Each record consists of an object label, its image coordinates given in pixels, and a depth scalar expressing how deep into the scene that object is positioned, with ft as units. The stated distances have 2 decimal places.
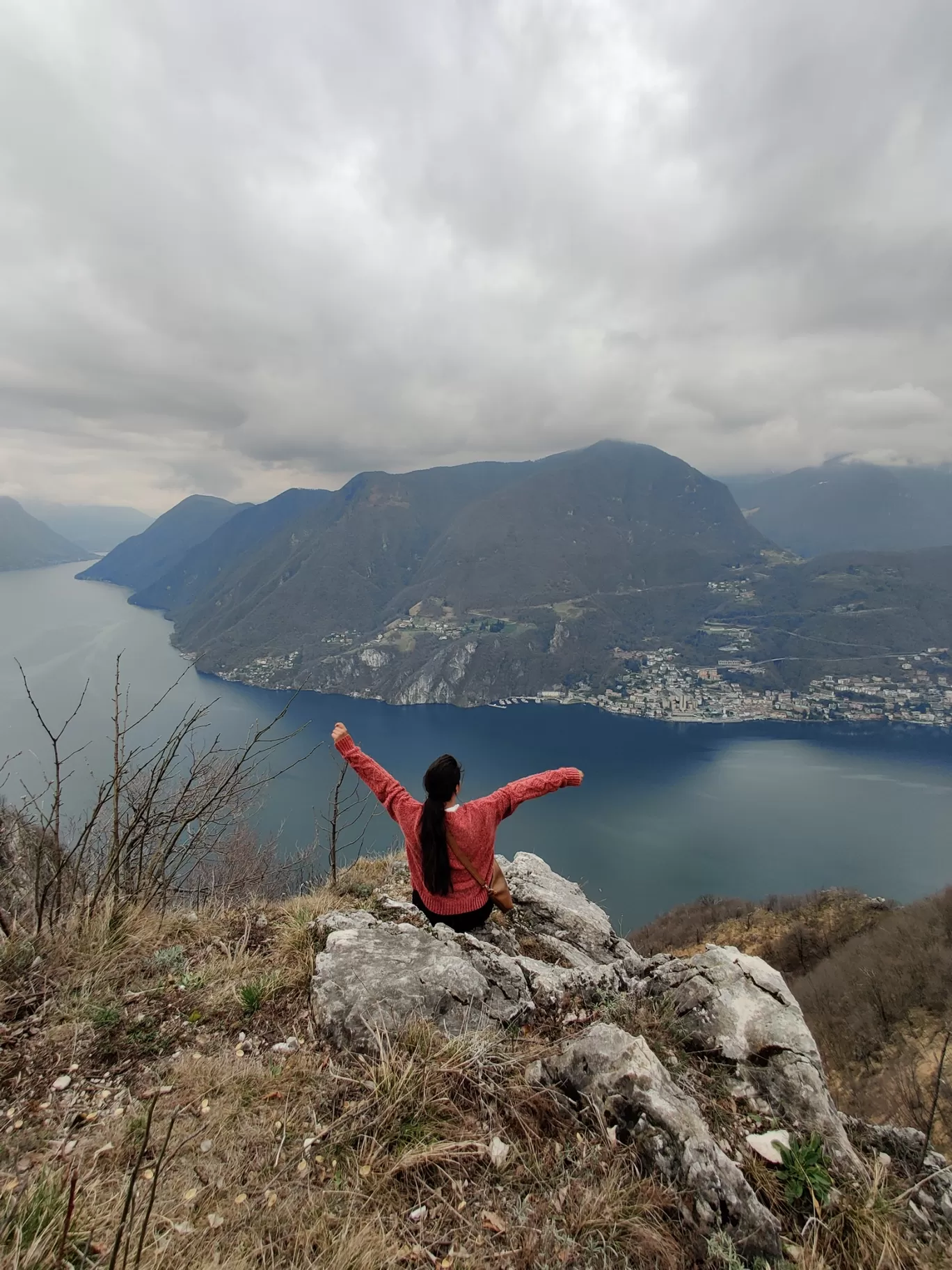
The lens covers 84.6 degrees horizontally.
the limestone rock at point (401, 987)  8.38
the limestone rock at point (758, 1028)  7.70
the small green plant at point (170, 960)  9.95
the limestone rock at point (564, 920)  14.43
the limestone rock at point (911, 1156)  6.61
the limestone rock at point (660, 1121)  5.84
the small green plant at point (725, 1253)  5.36
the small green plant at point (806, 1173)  6.11
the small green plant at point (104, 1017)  8.38
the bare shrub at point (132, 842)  10.92
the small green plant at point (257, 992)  9.09
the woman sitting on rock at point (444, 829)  10.28
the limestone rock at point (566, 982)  9.57
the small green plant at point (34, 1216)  4.61
